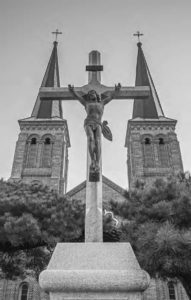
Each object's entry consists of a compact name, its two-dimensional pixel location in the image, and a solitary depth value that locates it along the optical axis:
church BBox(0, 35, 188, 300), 23.56
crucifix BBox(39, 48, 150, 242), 3.58
